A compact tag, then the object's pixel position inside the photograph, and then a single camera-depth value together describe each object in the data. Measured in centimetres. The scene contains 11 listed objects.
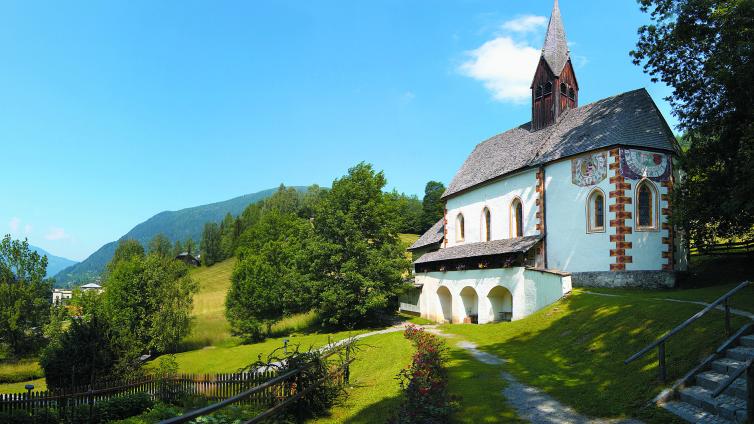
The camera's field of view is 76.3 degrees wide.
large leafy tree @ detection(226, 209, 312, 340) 3796
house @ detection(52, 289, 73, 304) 14511
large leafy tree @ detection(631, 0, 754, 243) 1505
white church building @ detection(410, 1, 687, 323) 2459
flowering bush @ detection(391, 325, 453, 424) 825
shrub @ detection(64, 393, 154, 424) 1717
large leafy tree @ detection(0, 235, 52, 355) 4178
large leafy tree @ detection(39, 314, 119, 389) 2562
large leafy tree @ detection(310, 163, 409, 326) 3466
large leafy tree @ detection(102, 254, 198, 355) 3728
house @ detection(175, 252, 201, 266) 12001
